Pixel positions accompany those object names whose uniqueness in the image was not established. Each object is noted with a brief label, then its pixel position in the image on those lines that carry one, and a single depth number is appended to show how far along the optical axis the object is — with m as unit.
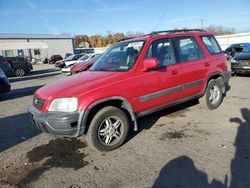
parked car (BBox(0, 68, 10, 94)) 9.04
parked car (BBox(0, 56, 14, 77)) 16.48
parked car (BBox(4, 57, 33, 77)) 19.53
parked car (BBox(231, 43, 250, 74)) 10.75
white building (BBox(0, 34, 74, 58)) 41.25
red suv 3.79
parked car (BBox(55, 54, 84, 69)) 21.07
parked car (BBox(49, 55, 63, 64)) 39.62
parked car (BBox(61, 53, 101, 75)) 18.08
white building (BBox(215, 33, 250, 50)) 33.97
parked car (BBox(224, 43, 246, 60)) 20.48
